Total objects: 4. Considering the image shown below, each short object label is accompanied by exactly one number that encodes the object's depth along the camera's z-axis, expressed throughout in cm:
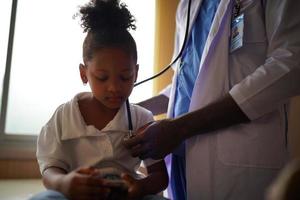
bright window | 194
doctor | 79
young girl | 85
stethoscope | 89
